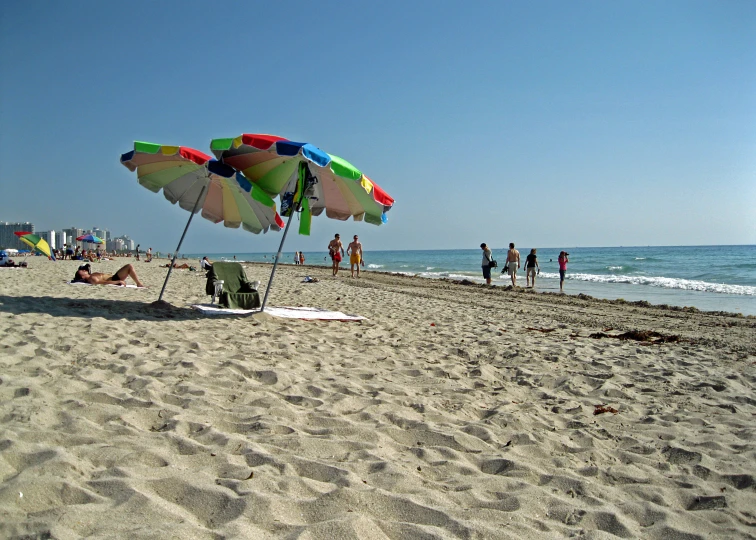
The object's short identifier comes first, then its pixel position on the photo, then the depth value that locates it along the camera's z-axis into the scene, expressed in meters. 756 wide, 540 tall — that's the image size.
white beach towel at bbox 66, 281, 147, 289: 11.03
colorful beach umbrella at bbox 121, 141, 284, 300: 7.18
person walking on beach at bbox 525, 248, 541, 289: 17.19
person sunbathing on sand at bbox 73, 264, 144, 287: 11.09
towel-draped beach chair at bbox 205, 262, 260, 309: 7.77
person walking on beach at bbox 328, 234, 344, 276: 20.04
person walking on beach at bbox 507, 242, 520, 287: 16.66
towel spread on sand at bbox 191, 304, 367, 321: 7.45
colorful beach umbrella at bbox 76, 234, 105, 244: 32.51
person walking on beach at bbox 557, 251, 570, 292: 17.36
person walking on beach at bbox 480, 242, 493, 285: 16.83
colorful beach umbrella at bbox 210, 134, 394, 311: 6.33
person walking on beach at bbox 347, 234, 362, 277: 19.14
